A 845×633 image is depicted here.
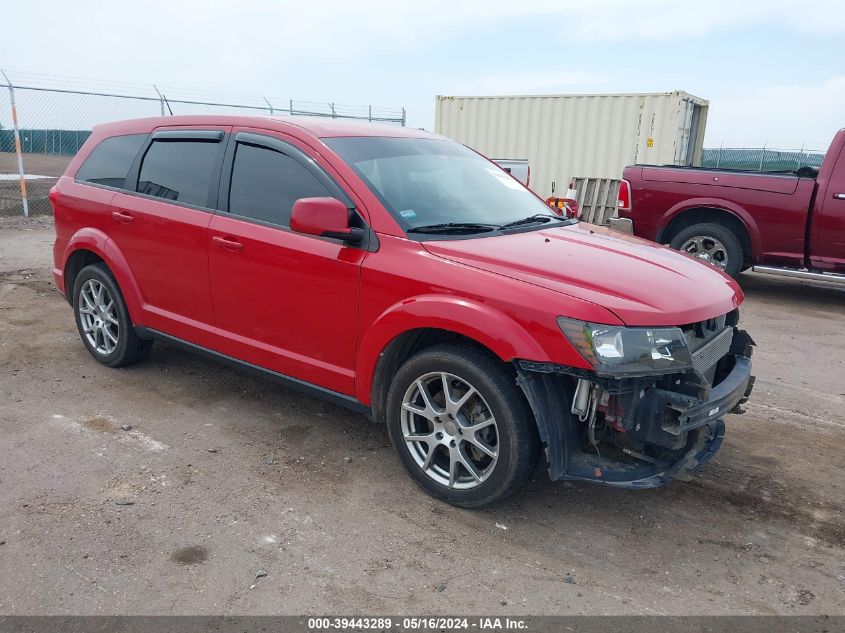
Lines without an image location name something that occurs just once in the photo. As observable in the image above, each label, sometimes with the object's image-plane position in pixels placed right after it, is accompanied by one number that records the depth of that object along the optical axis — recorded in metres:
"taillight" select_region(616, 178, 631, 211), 9.14
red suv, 2.99
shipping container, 12.86
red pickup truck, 8.02
